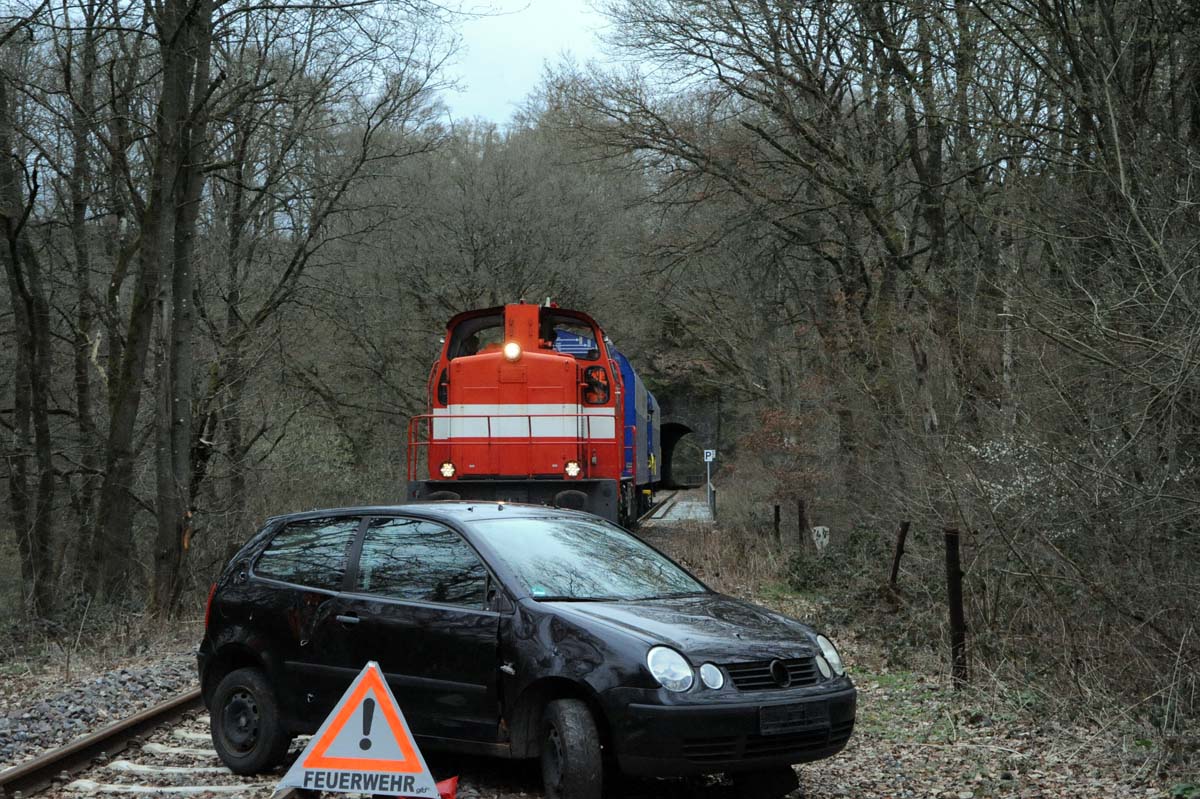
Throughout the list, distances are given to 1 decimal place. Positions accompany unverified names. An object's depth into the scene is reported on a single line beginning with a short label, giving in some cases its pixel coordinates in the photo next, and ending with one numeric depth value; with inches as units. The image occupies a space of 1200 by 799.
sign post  1407.2
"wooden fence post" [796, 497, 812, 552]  824.7
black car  226.1
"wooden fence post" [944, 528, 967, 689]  366.9
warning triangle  213.8
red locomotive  681.6
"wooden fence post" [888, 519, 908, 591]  474.0
